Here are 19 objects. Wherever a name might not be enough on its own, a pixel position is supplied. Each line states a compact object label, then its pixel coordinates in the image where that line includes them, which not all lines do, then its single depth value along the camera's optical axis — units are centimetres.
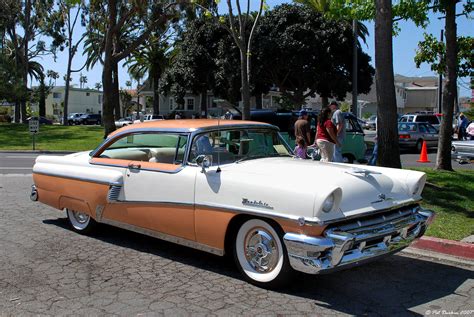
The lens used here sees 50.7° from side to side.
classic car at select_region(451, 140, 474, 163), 1270
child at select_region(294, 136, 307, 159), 1088
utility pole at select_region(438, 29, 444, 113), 1247
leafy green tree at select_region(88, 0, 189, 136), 2280
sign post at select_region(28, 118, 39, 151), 2106
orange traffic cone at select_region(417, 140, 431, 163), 1798
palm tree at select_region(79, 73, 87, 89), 11862
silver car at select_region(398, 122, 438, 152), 2334
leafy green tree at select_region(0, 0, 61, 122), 4066
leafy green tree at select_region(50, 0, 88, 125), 4251
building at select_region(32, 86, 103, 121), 9356
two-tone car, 432
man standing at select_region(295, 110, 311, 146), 1166
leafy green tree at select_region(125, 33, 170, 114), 4650
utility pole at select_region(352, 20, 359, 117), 2155
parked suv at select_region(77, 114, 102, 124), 6269
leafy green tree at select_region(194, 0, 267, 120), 1497
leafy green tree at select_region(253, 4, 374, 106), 2867
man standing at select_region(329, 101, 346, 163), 1127
